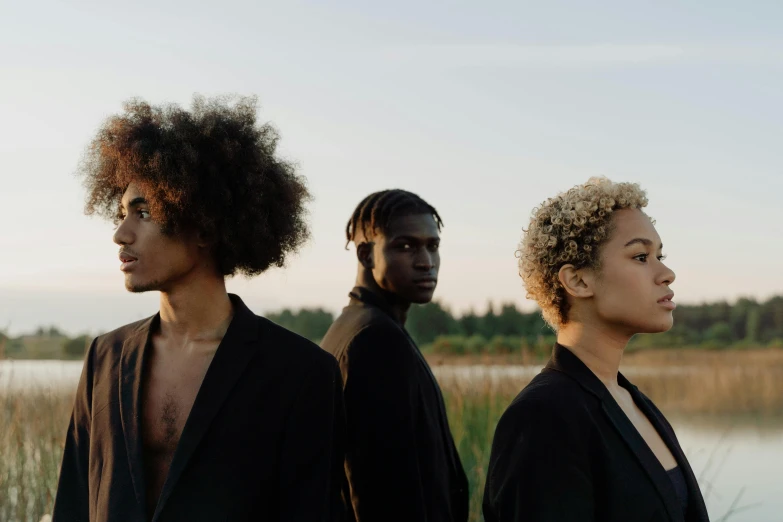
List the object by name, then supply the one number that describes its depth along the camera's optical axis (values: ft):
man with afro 10.02
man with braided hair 13.35
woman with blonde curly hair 8.57
